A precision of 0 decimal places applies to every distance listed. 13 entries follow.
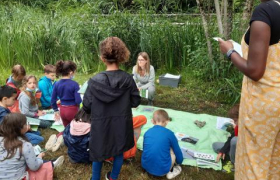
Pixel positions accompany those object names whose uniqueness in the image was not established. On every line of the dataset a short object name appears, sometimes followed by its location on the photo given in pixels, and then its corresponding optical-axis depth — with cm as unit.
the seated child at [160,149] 249
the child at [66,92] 314
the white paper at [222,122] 361
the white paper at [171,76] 521
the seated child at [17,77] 368
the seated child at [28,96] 350
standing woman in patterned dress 138
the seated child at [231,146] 265
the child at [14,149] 214
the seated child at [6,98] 283
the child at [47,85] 410
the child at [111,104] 206
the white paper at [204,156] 293
